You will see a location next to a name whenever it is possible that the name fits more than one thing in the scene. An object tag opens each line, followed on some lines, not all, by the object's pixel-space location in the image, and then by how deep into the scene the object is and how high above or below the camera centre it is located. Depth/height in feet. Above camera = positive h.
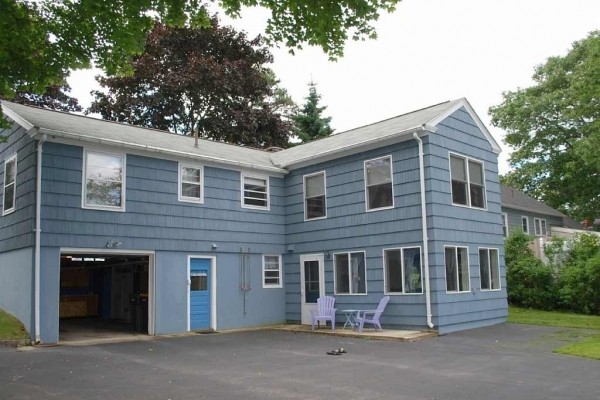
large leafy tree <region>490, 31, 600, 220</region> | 99.66 +25.06
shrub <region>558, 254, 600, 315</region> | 55.06 -2.45
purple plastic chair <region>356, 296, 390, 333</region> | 44.91 -3.99
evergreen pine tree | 104.12 +28.53
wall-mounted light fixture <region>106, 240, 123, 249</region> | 44.24 +2.40
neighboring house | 90.92 +8.87
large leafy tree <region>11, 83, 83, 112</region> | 87.28 +29.06
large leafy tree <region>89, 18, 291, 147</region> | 94.48 +32.19
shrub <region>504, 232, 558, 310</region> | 59.52 -1.54
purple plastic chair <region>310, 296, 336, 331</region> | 48.55 -3.81
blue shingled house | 42.32 +4.35
